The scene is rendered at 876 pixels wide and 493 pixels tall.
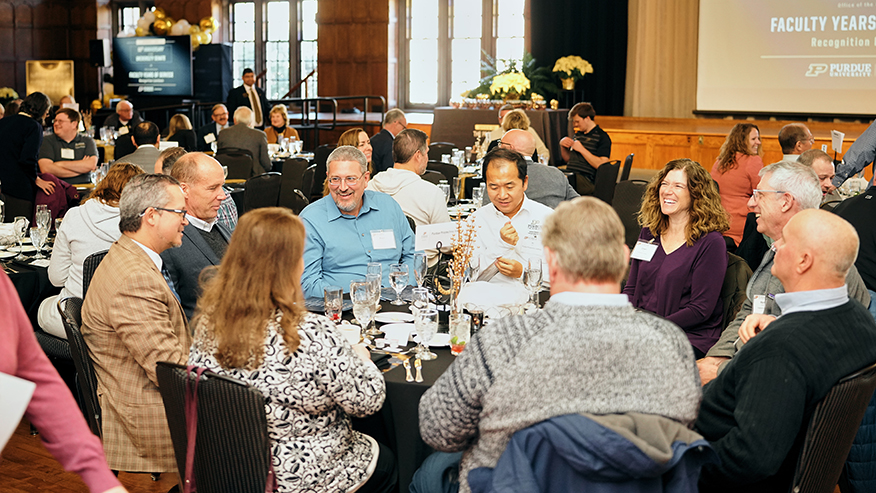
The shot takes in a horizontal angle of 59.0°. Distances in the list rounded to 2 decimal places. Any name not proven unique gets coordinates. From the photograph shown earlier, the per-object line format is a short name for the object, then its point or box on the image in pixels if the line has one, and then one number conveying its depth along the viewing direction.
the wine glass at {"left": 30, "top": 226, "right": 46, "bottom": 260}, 4.33
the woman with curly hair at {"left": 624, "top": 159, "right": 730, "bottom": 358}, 3.30
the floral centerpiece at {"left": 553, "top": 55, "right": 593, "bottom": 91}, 13.18
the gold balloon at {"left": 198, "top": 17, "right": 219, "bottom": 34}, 16.81
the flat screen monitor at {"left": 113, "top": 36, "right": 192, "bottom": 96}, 16.64
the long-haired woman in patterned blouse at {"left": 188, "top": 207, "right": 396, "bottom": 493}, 2.03
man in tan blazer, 2.49
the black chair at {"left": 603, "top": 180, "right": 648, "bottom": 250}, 5.88
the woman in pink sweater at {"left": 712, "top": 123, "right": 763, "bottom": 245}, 6.01
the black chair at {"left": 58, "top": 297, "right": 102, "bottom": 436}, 2.54
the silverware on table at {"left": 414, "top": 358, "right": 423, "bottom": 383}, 2.42
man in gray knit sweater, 1.63
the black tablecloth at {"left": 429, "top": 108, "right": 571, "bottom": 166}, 11.68
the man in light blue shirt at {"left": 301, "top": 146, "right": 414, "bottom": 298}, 3.69
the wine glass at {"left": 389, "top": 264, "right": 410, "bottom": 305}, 3.17
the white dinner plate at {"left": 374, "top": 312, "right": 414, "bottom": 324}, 3.01
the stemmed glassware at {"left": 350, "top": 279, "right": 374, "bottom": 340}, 2.71
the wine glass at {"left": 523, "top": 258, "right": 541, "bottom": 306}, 3.01
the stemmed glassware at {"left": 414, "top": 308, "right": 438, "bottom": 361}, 2.57
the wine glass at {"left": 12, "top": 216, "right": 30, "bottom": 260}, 4.51
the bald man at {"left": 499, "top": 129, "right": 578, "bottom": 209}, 5.62
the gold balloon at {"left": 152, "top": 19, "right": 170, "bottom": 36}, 16.97
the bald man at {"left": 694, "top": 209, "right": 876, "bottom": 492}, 1.98
